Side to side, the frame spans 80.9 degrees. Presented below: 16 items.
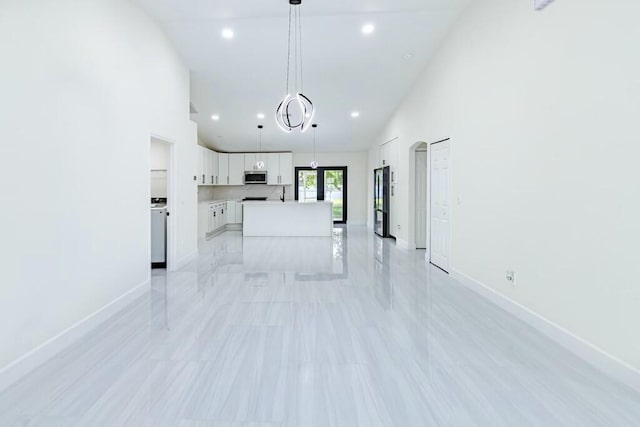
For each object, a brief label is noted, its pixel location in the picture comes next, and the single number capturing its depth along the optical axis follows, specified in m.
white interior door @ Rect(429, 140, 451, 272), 5.66
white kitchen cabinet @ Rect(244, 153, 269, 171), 11.93
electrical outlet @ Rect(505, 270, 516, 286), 3.78
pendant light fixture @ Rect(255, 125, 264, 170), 11.54
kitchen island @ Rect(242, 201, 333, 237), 9.69
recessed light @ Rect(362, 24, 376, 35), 5.49
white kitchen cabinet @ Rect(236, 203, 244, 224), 11.72
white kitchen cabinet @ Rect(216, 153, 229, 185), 11.88
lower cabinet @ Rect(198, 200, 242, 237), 9.27
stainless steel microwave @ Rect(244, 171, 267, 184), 11.92
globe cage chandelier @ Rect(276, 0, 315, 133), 4.88
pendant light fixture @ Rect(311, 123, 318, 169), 10.06
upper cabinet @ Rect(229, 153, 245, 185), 11.94
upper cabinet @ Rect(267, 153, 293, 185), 11.99
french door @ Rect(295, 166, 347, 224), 12.84
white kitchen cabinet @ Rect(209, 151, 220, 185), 11.04
